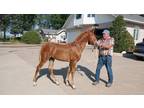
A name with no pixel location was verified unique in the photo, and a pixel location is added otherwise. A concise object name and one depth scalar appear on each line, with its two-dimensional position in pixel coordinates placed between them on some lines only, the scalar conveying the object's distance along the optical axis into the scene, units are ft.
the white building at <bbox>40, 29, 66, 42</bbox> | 163.94
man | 22.02
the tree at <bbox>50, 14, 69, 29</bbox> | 231.91
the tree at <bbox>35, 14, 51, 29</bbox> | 260.21
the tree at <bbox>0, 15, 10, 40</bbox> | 173.53
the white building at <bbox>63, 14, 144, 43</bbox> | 74.69
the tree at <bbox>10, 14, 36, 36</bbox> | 186.37
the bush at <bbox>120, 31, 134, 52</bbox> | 62.75
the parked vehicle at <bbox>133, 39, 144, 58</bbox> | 46.98
